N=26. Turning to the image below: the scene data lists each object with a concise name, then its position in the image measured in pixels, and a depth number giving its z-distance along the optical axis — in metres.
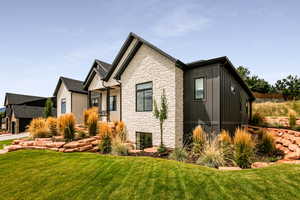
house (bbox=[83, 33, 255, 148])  7.75
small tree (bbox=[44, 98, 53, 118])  15.37
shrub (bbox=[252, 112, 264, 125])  13.20
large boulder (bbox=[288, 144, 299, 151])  7.21
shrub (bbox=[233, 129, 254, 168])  5.41
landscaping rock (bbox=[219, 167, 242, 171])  5.03
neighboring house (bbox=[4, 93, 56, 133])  23.61
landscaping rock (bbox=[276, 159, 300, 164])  5.06
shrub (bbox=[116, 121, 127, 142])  8.78
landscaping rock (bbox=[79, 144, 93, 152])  7.22
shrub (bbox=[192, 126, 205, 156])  6.79
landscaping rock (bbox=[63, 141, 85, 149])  7.12
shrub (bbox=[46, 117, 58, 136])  9.45
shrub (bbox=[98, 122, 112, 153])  7.45
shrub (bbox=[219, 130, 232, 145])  6.43
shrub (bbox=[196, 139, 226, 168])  5.48
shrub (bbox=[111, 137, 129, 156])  6.97
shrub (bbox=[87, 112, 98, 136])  9.09
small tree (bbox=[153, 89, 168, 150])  7.51
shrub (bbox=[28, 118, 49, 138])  9.07
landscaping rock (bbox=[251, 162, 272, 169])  5.19
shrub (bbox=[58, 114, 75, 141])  7.97
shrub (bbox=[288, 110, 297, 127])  10.48
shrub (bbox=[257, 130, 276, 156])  7.63
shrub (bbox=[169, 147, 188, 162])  6.27
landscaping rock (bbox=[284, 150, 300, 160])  5.69
